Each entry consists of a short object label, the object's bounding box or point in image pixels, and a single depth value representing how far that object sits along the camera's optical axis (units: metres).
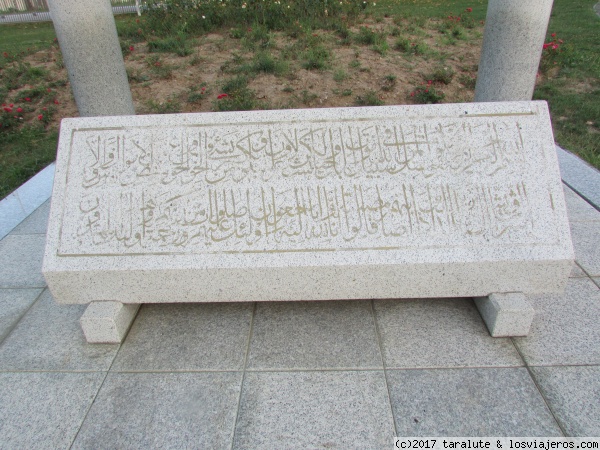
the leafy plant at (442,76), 7.16
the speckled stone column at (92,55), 4.00
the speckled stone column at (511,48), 3.81
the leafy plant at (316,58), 7.54
